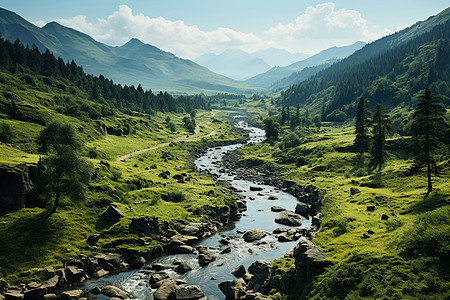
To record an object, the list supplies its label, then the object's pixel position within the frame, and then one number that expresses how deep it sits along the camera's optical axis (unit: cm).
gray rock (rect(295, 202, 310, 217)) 6581
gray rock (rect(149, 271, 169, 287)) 3853
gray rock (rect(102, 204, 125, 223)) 5188
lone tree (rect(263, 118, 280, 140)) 16262
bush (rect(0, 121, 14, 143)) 7462
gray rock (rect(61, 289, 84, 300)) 3438
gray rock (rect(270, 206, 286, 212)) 6855
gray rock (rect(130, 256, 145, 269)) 4337
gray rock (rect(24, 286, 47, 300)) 3405
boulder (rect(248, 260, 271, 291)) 3656
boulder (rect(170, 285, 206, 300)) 3472
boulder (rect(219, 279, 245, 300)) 3470
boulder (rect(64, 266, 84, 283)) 3831
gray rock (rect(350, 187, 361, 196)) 6554
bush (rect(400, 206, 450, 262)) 2527
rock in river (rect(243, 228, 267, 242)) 5278
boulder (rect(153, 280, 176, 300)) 3503
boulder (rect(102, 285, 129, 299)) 3544
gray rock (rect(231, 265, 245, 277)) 4066
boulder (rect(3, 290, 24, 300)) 3294
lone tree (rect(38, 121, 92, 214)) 4647
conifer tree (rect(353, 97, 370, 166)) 9731
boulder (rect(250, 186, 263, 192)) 8652
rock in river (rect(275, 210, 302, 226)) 5973
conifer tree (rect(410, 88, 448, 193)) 4928
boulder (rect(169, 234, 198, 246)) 4965
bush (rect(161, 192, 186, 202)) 6581
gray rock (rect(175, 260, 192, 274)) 4162
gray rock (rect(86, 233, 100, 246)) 4535
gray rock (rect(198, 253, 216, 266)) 4403
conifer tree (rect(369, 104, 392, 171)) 8075
